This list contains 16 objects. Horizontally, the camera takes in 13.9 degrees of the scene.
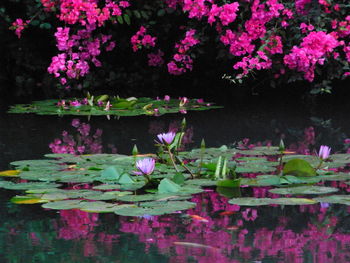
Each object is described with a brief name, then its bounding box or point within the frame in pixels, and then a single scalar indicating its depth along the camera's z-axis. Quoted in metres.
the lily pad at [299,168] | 7.00
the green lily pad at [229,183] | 6.71
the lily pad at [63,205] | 6.03
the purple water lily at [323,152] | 6.87
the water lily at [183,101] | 12.79
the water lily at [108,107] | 12.24
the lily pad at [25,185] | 6.74
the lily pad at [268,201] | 6.12
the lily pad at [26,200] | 6.28
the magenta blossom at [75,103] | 12.61
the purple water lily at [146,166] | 6.50
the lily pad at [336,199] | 6.15
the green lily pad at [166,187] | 6.45
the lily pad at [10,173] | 7.33
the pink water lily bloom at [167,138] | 6.80
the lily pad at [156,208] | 5.83
